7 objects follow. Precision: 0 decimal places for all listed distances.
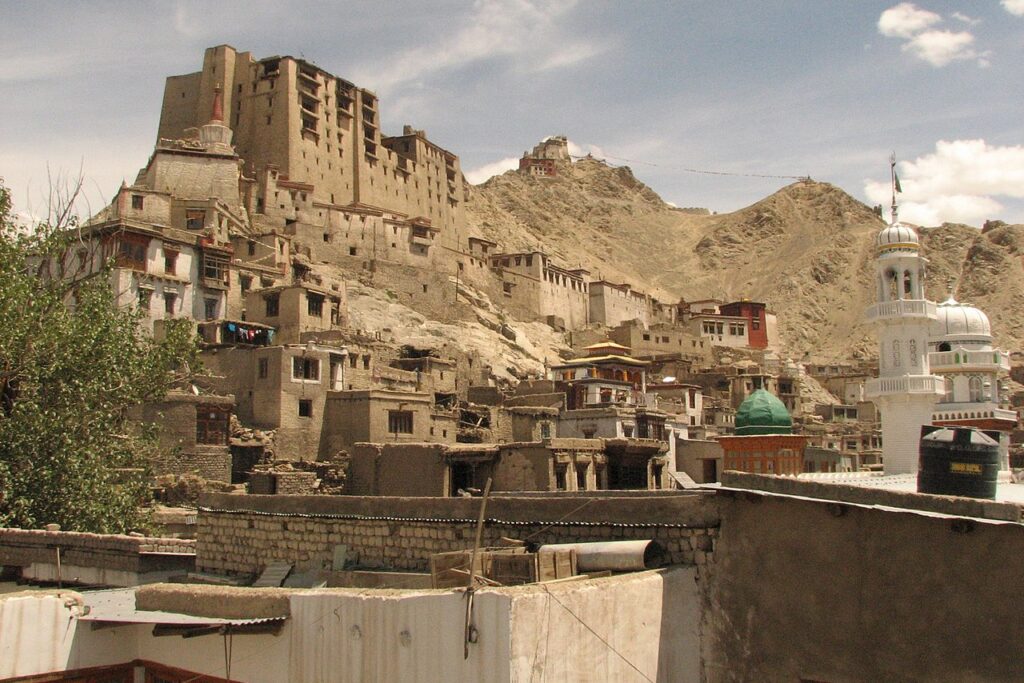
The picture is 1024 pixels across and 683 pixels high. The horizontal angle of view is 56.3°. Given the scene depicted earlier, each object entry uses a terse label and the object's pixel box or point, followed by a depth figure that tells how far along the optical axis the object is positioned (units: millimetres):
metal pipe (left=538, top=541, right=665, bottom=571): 9039
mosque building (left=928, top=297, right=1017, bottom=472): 37812
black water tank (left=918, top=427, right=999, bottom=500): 10320
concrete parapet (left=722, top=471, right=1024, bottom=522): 8008
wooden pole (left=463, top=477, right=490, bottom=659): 7504
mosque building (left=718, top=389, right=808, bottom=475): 27250
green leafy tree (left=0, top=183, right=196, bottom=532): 19000
